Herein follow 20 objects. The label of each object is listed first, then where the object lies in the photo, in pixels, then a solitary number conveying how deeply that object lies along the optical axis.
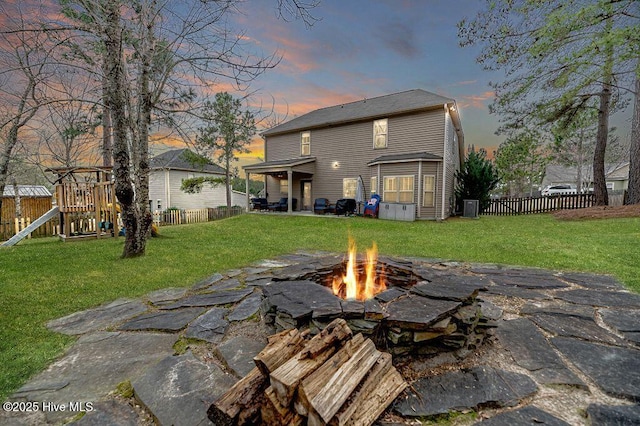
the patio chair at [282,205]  18.14
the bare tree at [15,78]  4.21
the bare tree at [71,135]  5.85
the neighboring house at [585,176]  34.16
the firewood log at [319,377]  1.42
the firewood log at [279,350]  1.58
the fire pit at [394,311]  2.01
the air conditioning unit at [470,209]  15.08
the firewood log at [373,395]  1.43
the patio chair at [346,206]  15.50
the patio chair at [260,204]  19.07
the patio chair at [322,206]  16.38
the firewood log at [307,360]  1.46
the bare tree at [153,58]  4.88
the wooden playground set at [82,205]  9.00
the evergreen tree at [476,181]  15.38
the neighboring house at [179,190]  24.06
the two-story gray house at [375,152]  13.98
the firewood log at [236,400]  1.46
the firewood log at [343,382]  1.37
